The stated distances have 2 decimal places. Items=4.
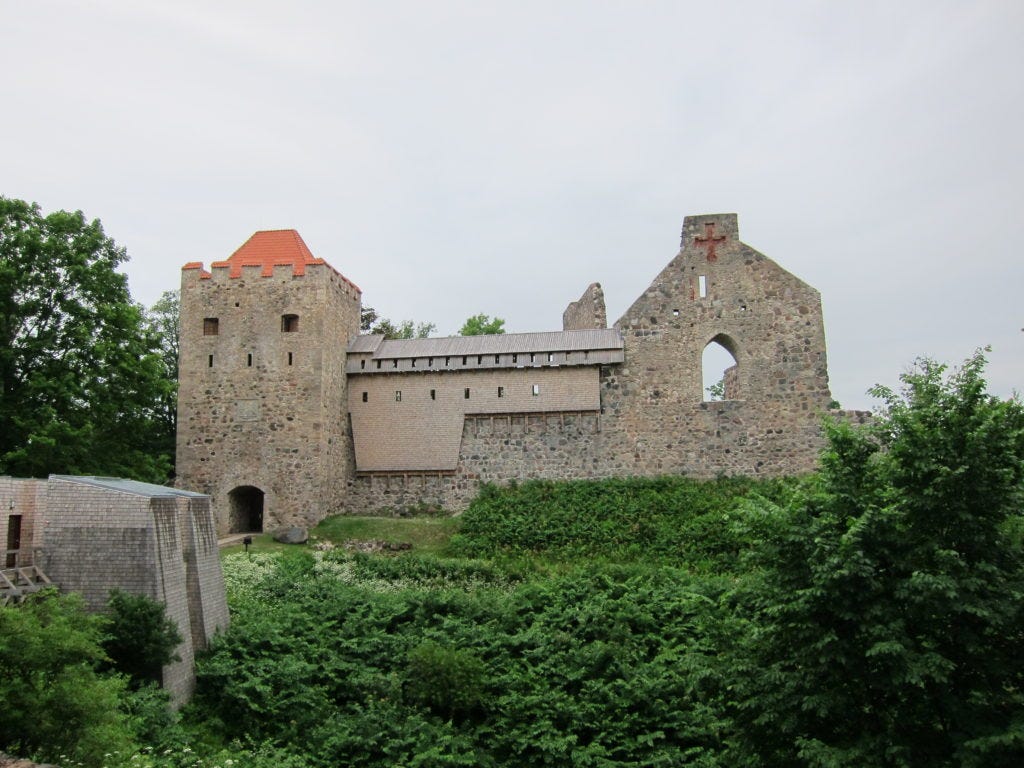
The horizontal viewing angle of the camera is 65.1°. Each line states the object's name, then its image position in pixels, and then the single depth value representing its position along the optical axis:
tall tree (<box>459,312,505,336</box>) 39.66
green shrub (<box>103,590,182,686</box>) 12.33
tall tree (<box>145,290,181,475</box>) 29.69
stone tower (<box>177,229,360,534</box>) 24.50
